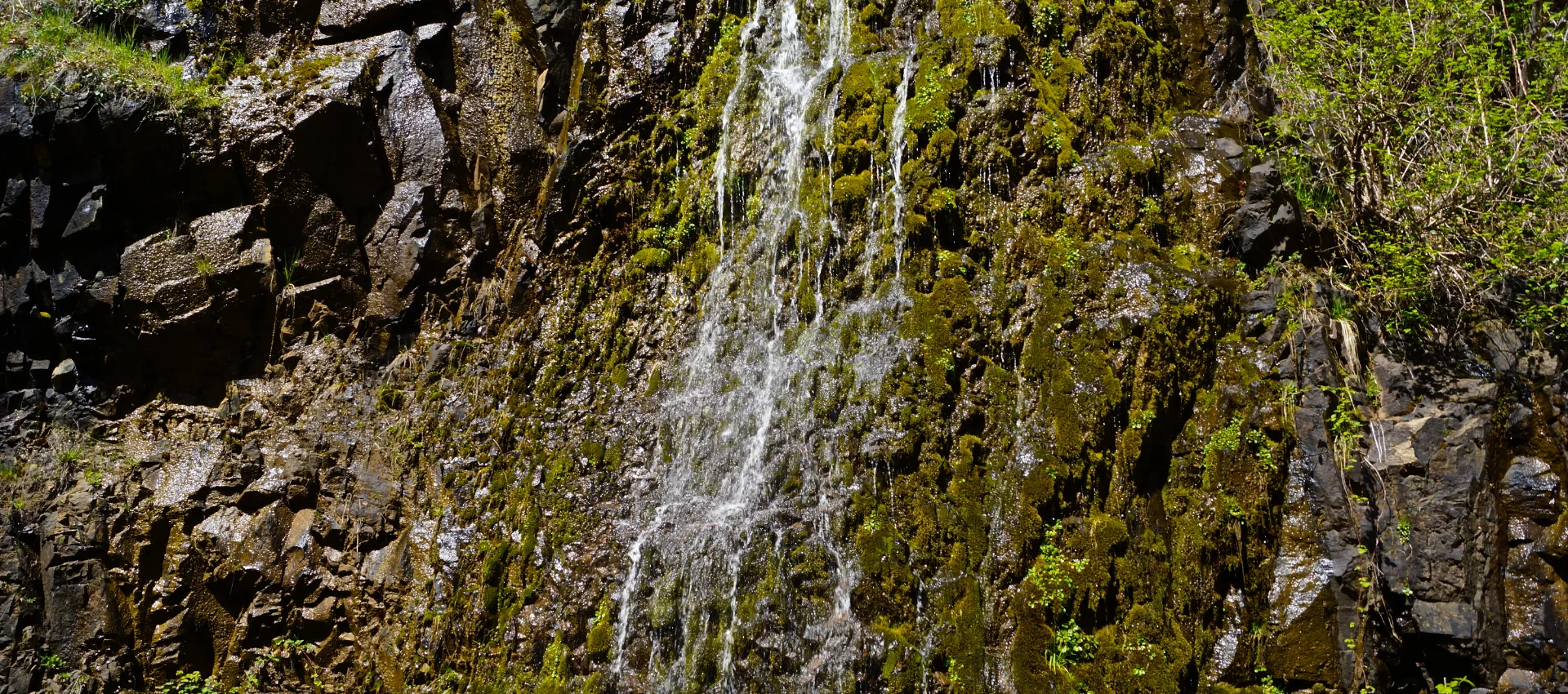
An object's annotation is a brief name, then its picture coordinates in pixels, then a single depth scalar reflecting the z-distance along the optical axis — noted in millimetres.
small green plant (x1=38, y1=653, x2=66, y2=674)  6801
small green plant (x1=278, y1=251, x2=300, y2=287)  8383
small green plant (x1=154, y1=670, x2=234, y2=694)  6840
